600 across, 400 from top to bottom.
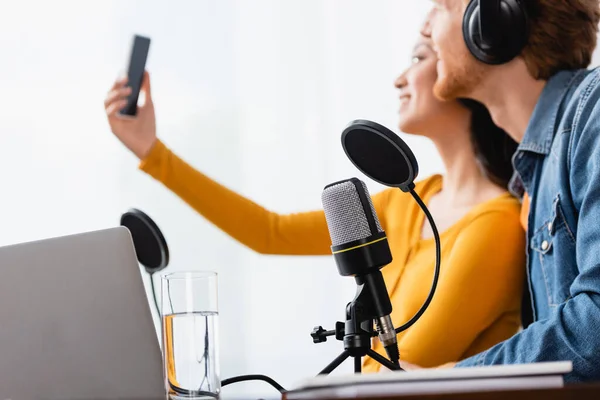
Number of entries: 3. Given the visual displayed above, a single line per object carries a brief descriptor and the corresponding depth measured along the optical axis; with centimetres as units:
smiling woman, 159
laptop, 89
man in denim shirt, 116
